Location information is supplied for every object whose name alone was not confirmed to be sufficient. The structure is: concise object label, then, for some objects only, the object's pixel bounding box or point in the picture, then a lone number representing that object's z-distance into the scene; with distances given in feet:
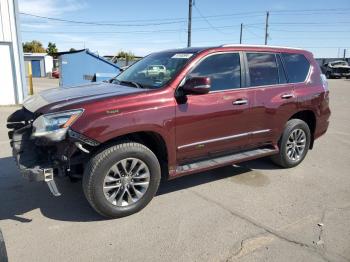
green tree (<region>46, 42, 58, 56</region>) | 235.24
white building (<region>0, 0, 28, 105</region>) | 37.22
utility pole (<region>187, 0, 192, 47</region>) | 92.48
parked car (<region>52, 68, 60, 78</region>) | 129.10
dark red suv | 11.41
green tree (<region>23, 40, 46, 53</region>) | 216.95
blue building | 41.16
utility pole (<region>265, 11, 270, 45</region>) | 186.93
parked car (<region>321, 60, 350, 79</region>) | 121.80
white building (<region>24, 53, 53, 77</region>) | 148.56
